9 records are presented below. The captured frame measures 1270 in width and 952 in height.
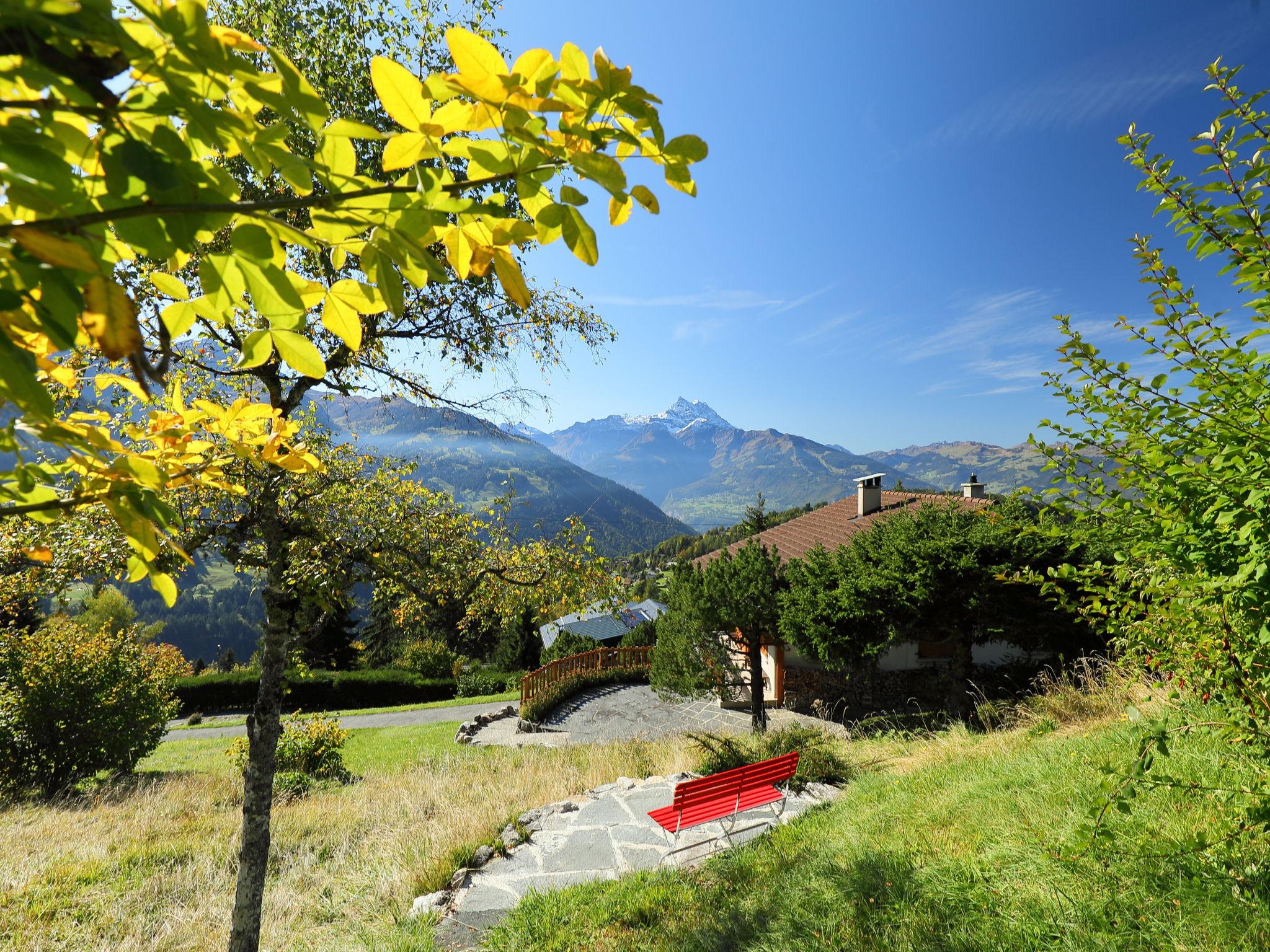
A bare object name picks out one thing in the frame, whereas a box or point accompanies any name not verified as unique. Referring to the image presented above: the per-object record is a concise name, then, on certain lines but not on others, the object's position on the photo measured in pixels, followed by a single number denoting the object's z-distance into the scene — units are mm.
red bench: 4879
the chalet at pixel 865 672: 14719
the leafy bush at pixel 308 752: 9703
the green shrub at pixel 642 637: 23906
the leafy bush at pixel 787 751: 6484
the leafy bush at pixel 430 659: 32125
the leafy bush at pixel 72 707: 8867
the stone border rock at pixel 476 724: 15688
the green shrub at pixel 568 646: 23344
